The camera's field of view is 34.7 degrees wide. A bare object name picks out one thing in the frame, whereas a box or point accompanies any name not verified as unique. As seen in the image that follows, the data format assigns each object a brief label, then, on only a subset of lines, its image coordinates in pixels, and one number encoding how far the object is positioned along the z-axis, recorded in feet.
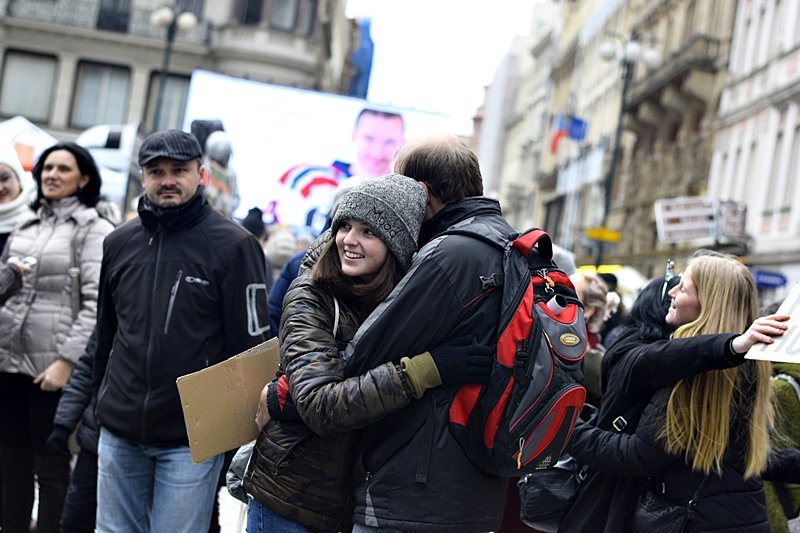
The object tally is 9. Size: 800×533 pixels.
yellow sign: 82.90
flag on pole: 149.69
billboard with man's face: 70.33
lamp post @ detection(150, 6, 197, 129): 90.89
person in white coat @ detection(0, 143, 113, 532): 20.65
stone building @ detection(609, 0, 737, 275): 117.29
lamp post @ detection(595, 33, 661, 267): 91.81
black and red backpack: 11.43
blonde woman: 14.53
